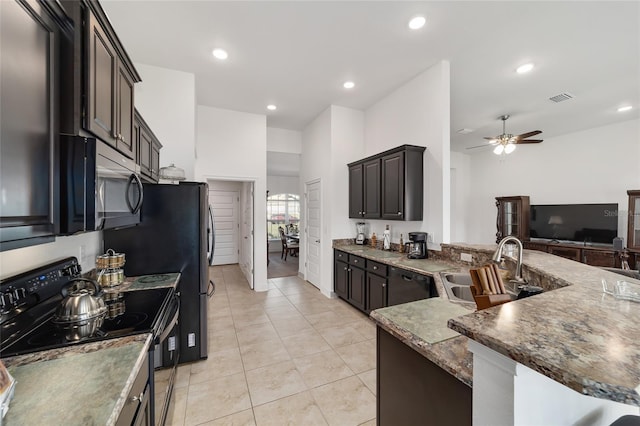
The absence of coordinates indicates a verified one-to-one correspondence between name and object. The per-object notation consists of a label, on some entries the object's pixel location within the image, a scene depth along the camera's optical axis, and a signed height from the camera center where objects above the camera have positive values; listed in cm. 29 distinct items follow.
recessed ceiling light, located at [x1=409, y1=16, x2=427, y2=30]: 234 +183
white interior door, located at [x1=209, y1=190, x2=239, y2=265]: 675 -31
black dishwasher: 255 -80
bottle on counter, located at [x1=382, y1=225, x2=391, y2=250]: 389 -42
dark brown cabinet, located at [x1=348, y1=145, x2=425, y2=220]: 329 +42
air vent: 382 +181
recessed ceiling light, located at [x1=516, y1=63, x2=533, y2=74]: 309 +183
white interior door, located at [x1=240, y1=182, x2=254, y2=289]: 484 -42
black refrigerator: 230 -30
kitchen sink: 205 -62
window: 927 +6
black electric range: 108 -54
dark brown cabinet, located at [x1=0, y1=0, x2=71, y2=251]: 76 +32
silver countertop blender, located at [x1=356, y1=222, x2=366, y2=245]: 442 -33
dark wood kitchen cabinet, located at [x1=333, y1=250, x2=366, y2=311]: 364 -102
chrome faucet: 157 -27
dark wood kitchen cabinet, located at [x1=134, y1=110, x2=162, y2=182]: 227 +67
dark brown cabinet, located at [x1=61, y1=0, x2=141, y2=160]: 102 +64
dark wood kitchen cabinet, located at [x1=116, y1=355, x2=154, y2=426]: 90 -77
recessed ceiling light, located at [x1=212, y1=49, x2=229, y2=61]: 290 +188
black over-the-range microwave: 97 +12
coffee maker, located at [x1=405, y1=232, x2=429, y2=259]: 318 -41
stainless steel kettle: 120 -50
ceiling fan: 422 +122
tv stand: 448 -75
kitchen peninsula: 53 -33
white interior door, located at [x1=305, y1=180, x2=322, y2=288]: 486 -37
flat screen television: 467 -18
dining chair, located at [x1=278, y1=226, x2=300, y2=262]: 757 -100
